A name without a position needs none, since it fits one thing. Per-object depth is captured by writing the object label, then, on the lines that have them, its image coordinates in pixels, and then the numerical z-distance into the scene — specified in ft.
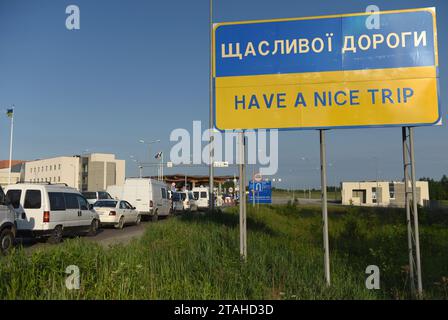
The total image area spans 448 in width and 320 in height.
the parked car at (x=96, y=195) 107.48
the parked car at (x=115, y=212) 67.05
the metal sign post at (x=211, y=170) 73.72
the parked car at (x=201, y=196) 140.05
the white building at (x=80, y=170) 343.05
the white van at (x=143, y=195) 83.92
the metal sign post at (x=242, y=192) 25.81
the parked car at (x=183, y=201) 109.00
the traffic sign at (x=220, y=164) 93.57
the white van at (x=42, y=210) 43.57
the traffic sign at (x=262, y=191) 108.58
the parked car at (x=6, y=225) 36.06
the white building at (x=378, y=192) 220.84
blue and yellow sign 24.62
